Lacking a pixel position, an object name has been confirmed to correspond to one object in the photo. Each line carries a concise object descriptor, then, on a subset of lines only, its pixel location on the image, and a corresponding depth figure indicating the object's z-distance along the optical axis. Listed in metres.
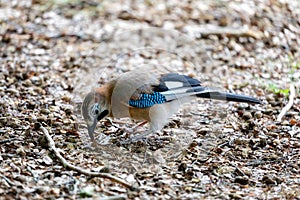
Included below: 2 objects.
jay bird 9.91
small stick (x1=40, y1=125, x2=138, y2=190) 8.46
